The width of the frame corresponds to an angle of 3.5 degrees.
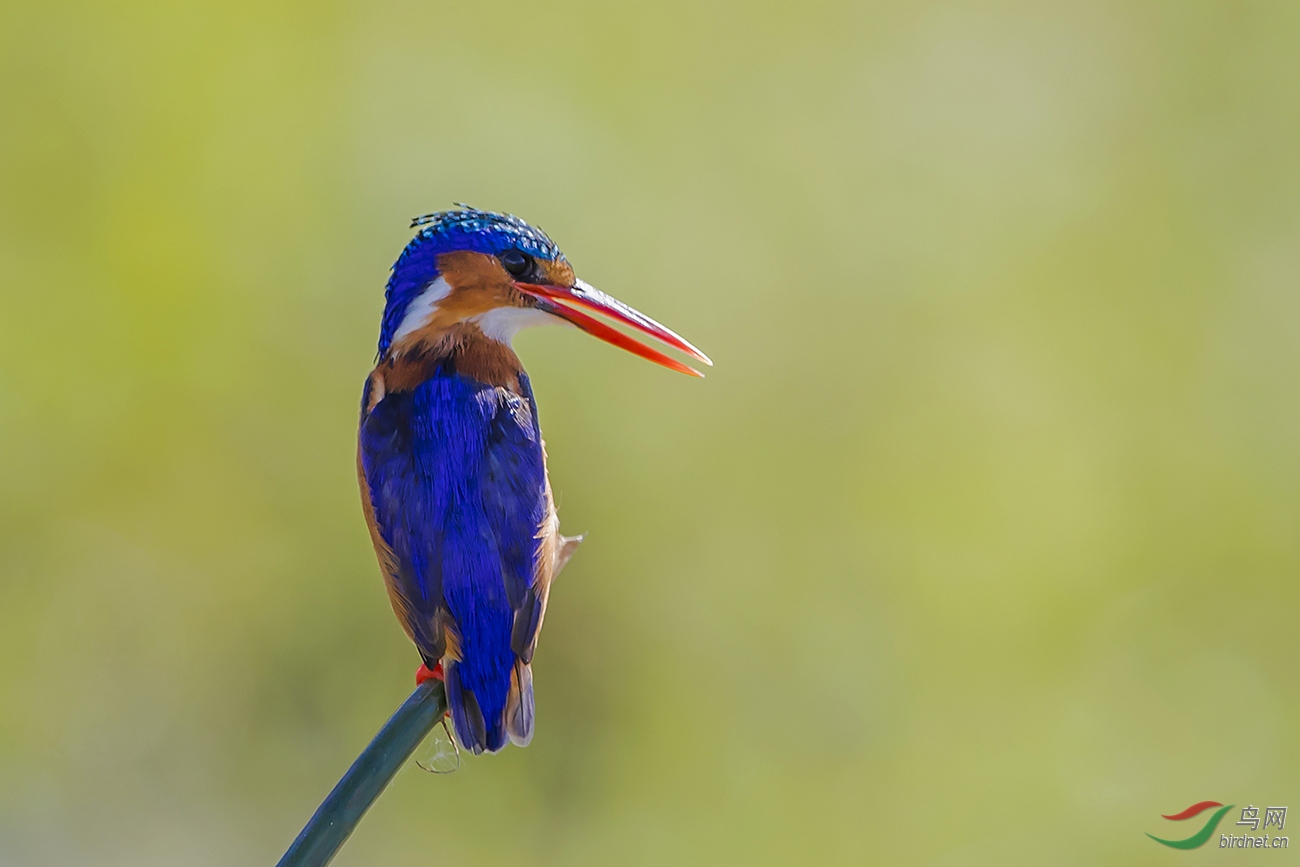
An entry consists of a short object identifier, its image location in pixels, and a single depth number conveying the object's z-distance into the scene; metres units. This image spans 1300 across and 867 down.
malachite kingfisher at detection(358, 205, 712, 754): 3.83
